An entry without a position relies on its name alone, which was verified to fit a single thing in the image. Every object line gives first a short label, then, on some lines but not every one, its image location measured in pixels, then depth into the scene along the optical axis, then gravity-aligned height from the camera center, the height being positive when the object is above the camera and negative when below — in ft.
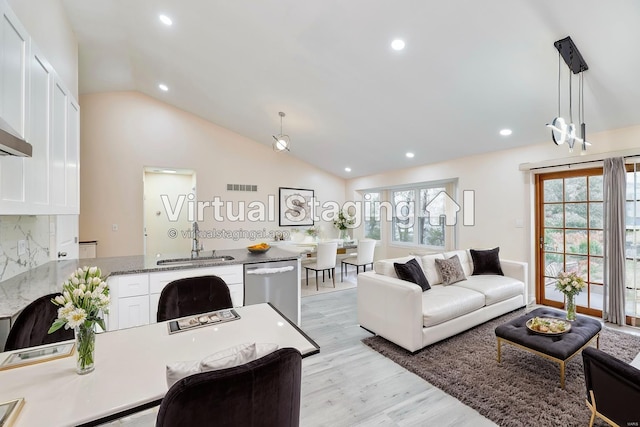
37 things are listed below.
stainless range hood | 3.69 +1.00
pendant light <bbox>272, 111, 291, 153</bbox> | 14.28 +3.59
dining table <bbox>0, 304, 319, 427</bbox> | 2.87 -1.93
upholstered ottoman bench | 7.15 -3.36
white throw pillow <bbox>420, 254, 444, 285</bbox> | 12.19 -2.39
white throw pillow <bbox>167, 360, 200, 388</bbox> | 2.90 -1.59
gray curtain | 10.94 -0.97
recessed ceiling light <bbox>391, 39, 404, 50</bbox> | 9.12 +5.51
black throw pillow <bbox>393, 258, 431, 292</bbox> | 10.41 -2.19
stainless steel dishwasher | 9.68 -2.47
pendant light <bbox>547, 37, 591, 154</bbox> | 7.63 +4.40
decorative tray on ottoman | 7.80 -3.18
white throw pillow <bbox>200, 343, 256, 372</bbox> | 2.93 -1.52
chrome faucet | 10.68 -1.21
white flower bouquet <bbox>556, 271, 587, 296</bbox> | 8.88 -2.22
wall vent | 19.84 +1.99
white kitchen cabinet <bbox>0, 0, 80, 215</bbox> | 4.49 +1.80
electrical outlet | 7.47 -0.81
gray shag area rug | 6.44 -4.43
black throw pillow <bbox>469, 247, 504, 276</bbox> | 13.48 -2.30
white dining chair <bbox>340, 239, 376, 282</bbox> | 18.48 -2.54
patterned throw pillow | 12.21 -2.45
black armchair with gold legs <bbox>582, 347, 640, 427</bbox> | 4.81 -3.18
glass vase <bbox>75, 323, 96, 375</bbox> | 3.45 -1.61
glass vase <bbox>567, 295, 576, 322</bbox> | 8.74 -2.94
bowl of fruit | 11.08 -1.31
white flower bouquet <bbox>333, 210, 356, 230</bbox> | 23.67 -0.53
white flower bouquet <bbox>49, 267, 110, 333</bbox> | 3.30 -1.01
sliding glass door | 12.21 -0.88
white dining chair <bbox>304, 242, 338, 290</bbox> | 16.84 -2.55
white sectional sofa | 9.07 -3.13
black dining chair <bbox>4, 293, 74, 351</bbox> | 4.23 -1.74
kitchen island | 5.24 -1.51
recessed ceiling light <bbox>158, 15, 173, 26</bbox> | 10.43 +7.24
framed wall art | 21.74 +0.63
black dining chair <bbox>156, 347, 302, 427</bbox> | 2.43 -1.66
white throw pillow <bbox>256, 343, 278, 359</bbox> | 3.25 -1.55
